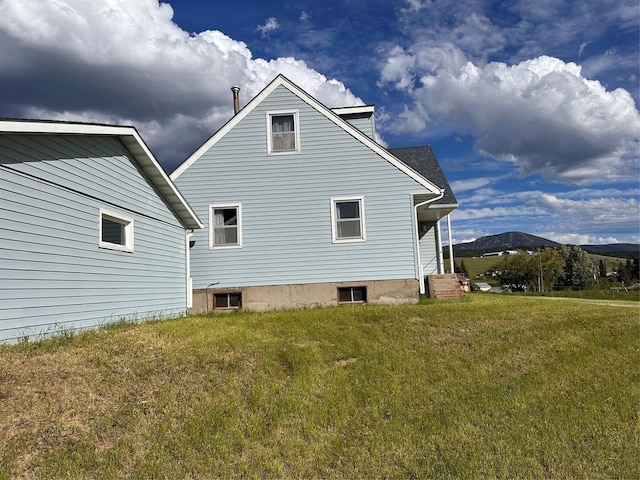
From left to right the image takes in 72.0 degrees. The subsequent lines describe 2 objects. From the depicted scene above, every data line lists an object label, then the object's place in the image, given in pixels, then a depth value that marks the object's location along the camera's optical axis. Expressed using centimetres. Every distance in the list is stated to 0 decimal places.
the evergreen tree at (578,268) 6594
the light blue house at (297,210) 1292
